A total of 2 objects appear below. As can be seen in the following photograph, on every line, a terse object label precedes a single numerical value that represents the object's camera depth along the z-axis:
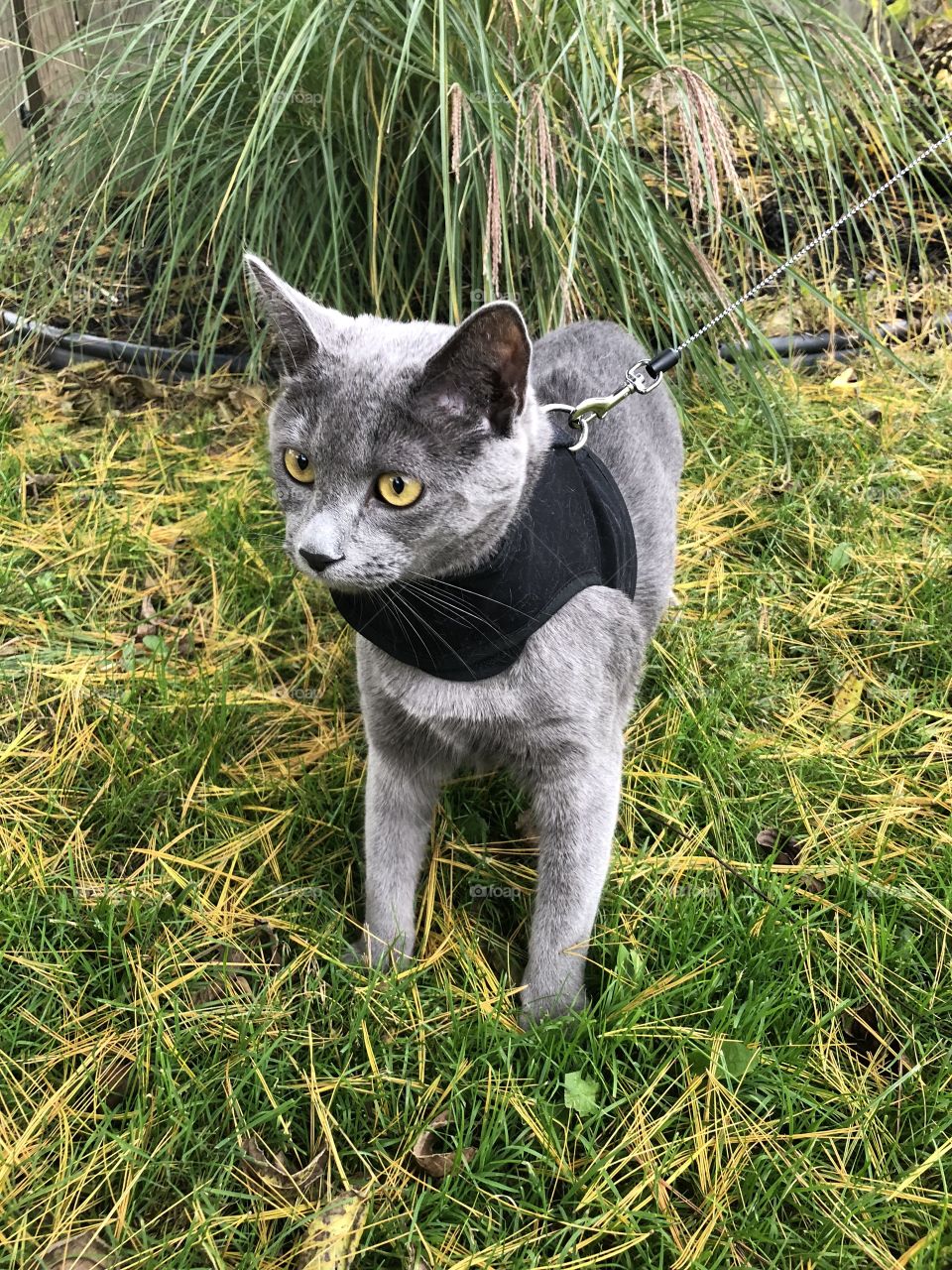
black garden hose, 0.89
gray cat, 0.40
